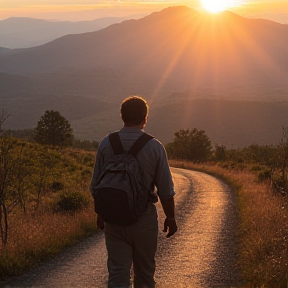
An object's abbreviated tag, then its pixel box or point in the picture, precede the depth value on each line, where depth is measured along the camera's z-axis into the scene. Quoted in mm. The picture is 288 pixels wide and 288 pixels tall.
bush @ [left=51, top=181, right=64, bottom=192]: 19081
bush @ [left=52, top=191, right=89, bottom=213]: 12573
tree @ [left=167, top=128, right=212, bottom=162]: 45562
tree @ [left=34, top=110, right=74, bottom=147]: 39281
